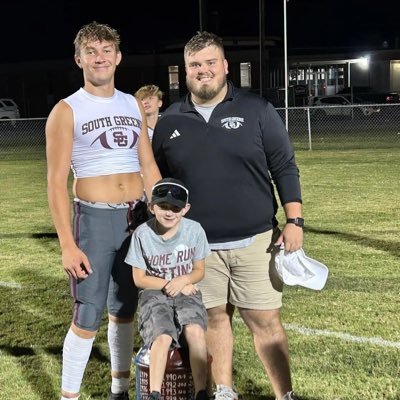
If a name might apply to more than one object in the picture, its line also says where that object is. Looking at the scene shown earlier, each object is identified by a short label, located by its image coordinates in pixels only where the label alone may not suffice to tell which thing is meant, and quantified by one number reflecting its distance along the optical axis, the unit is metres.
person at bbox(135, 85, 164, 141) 6.39
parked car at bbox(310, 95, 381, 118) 33.63
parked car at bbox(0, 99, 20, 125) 37.94
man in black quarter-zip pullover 3.58
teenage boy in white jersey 3.43
